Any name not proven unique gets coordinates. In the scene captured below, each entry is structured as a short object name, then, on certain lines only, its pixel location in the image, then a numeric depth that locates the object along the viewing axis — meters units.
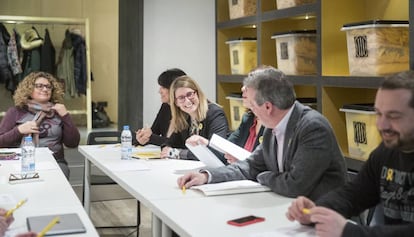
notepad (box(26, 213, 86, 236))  1.85
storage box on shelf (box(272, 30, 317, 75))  3.81
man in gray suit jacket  2.28
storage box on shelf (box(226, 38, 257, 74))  4.71
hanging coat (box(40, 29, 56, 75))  6.46
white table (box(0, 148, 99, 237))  2.10
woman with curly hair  4.28
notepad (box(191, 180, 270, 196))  2.38
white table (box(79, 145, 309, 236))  1.89
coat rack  6.51
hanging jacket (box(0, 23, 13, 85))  6.20
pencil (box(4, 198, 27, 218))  1.91
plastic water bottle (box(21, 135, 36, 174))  3.03
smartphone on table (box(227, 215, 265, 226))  1.92
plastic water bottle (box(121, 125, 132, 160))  3.52
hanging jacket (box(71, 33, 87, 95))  6.63
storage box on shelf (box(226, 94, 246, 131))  4.75
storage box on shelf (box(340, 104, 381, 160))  3.18
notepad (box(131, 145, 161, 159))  3.59
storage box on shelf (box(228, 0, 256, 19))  4.70
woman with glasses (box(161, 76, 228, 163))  3.61
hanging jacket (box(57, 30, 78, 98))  6.63
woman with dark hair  4.10
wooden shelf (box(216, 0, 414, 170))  3.41
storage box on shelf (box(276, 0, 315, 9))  3.86
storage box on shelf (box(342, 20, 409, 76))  3.04
